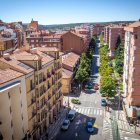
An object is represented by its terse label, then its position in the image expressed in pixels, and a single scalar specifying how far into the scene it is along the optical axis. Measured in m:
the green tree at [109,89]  46.07
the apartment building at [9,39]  61.22
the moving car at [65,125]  36.09
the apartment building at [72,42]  82.55
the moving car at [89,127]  35.46
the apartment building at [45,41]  81.69
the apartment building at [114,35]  103.92
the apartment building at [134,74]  37.68
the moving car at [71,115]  39.91
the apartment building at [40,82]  30.35
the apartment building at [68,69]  53.88
